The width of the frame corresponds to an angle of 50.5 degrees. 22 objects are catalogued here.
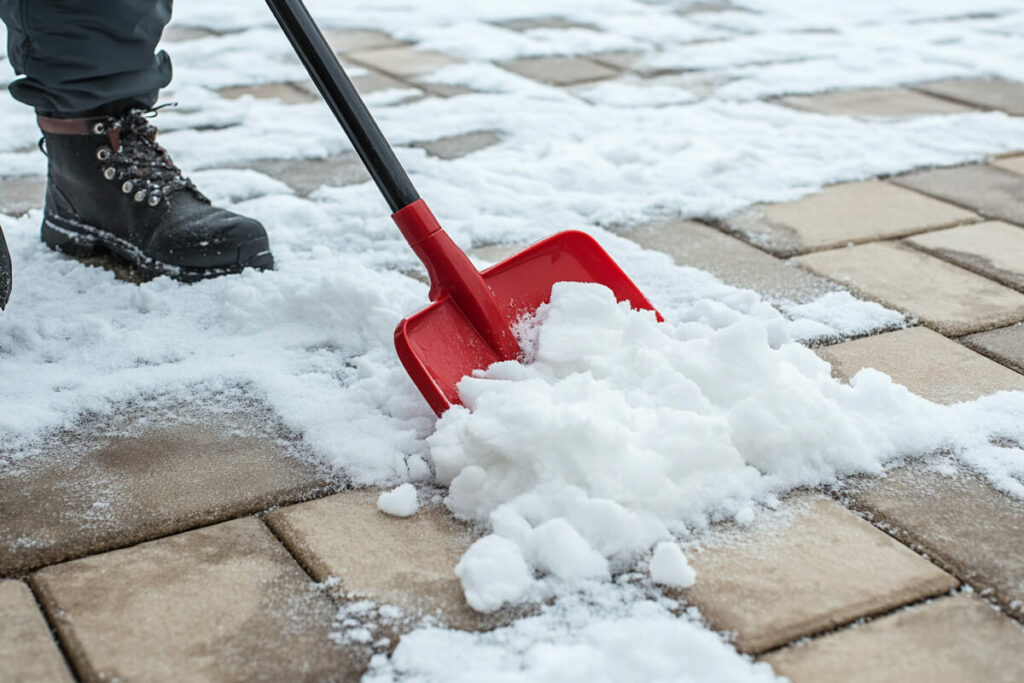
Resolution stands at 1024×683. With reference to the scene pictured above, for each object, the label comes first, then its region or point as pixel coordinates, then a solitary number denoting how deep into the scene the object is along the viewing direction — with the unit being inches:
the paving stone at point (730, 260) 68.4
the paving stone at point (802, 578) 38.1
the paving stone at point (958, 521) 40.9
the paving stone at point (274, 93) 113.1
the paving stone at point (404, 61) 125.4
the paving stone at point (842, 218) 76.9
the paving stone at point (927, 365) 55.3
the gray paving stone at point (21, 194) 80.4
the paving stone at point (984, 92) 113.0
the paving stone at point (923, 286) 63.9
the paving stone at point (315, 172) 87.4
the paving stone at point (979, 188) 82.9
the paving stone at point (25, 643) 35.3
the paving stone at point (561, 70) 123.2
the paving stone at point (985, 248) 71.1
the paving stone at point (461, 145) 95.9
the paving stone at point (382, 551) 39.3
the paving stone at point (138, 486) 42.9
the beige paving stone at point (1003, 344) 58.6
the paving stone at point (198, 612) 35.8
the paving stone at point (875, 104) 109.7
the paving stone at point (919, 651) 35.7
